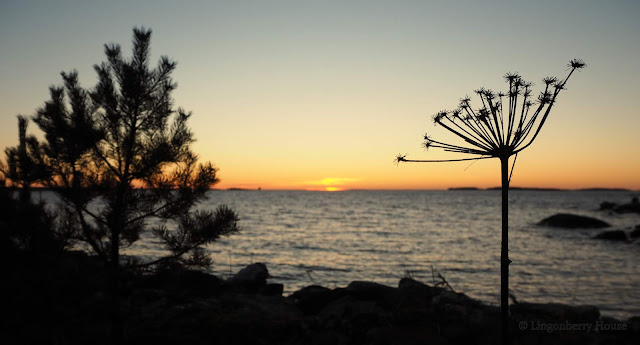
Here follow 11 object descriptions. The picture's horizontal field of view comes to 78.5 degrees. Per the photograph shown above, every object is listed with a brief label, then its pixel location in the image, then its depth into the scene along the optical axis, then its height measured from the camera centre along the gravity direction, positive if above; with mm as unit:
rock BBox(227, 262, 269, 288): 16922 -4209
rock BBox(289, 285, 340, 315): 13469 -4105
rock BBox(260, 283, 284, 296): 16438 -4581
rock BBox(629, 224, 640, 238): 38812 -4664
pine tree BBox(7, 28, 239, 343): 7801 +332
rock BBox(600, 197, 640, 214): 80750 -4384
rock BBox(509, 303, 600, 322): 10344 -3618
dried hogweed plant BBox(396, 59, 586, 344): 3381 +486
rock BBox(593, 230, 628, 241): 37812 -4789
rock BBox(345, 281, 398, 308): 13202 -3743
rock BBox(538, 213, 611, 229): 50219 -4679
